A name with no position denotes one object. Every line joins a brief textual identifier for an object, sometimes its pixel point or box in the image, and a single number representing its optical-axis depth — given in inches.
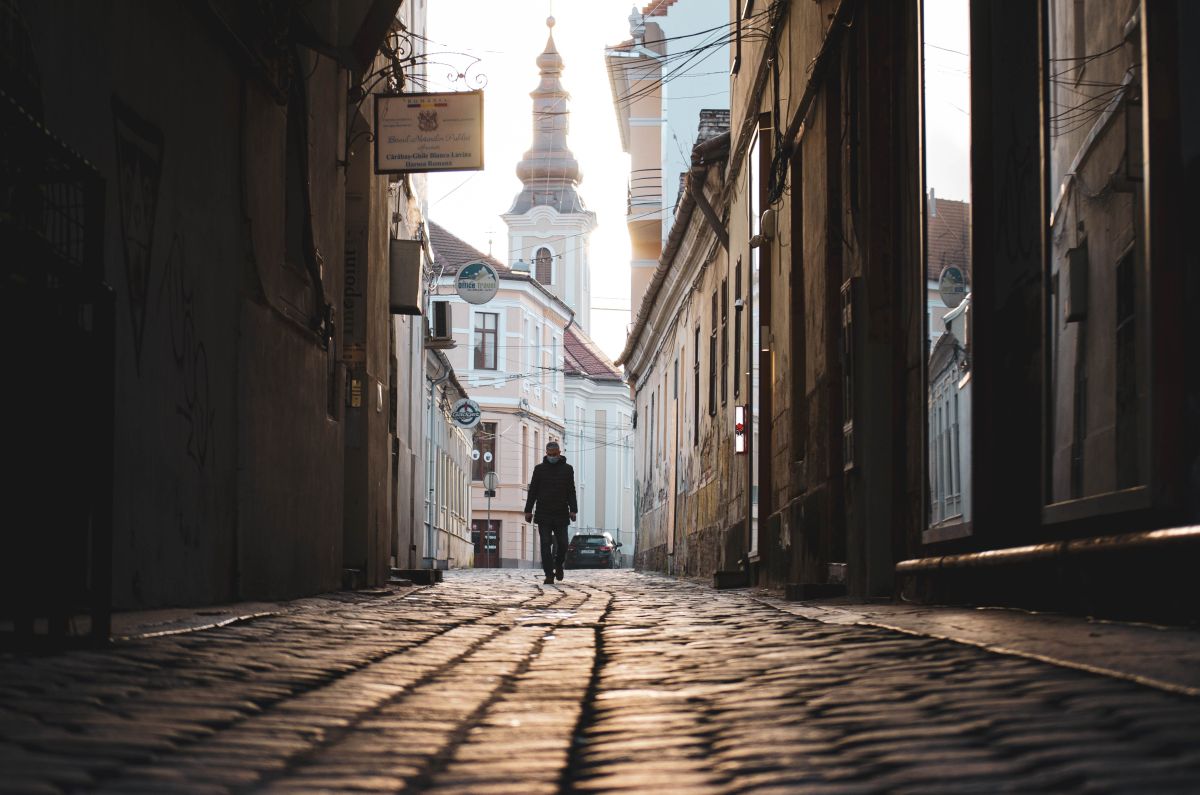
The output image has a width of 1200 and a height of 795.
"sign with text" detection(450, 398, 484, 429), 1791.3
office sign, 1760.6
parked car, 2138.3
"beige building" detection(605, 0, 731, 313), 1721.2
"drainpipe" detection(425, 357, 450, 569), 1453.0
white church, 2714.1
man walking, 799.1
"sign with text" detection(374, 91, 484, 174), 601.0
